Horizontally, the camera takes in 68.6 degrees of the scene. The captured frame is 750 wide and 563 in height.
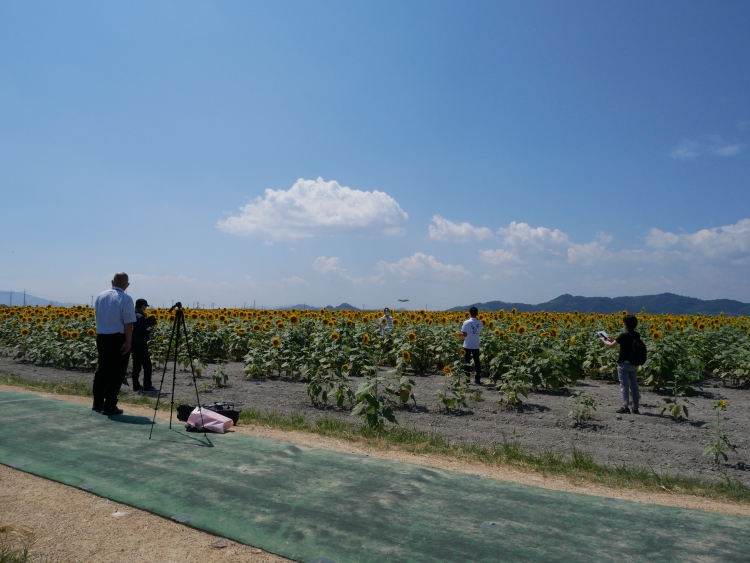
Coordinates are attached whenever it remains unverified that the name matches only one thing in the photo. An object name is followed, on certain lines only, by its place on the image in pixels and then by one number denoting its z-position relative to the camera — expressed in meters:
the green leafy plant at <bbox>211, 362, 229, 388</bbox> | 10.92
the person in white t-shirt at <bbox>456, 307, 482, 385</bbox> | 11.80
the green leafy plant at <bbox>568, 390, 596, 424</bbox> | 7.96
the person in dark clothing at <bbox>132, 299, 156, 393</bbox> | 10.52
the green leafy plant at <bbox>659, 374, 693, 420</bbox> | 8.17
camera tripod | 6.01
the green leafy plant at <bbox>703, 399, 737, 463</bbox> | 6.11
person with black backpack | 8.92
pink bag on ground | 6.68
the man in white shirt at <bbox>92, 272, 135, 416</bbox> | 7.36
